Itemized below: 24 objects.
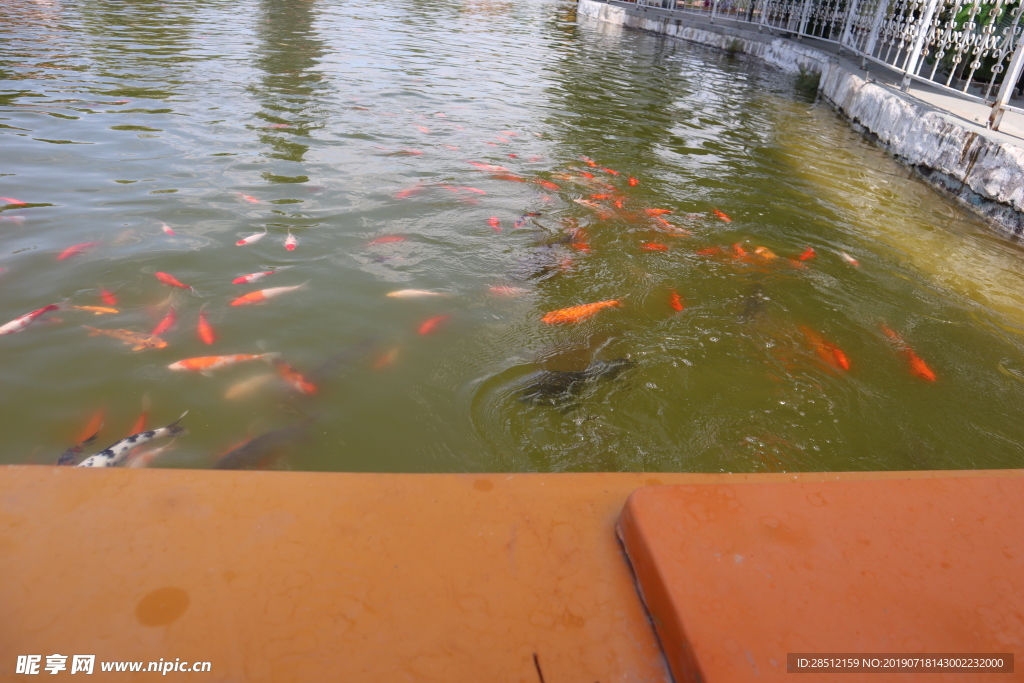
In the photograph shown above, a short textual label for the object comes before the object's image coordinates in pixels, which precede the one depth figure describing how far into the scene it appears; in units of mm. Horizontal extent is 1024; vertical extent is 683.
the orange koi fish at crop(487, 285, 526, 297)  5000
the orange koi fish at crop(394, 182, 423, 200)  6727
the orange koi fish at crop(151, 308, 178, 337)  4312
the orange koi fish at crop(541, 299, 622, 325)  4641
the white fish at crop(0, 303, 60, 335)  4145
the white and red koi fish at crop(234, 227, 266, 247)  5531
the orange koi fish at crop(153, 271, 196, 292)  4840
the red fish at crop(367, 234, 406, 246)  5703
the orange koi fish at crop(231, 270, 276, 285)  4949
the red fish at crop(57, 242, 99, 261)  5062
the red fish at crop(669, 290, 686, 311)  4969
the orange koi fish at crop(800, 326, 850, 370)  4410
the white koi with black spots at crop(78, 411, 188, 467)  3100
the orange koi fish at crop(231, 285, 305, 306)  4723
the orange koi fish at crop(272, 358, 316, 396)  3867
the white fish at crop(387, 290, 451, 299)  4875
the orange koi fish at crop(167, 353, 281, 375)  3963
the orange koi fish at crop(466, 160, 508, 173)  7785
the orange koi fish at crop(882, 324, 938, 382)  4359
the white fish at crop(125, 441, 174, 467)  3184
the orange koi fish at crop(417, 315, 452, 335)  4488
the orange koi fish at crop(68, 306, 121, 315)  4468
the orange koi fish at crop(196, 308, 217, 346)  4270
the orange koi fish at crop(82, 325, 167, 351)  4164
